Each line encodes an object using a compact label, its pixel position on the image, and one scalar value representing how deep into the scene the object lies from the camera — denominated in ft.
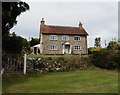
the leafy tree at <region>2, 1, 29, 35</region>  22.35
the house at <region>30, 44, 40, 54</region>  68.06
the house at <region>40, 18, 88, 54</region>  63.96
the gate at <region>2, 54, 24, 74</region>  26.62
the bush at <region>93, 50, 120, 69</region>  33.54
